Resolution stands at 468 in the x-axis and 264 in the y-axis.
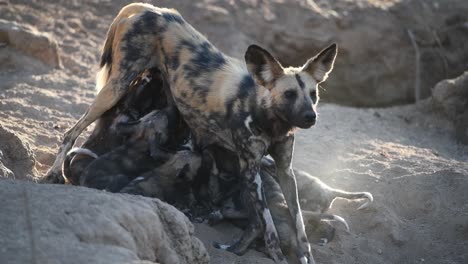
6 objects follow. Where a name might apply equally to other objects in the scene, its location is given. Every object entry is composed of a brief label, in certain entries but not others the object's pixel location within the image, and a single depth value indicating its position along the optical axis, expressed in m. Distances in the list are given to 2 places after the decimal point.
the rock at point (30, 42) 14.54
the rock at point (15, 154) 10.11
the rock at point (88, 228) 6.00
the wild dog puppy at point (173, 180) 9.50
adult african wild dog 9.36
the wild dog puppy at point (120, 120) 10.11
